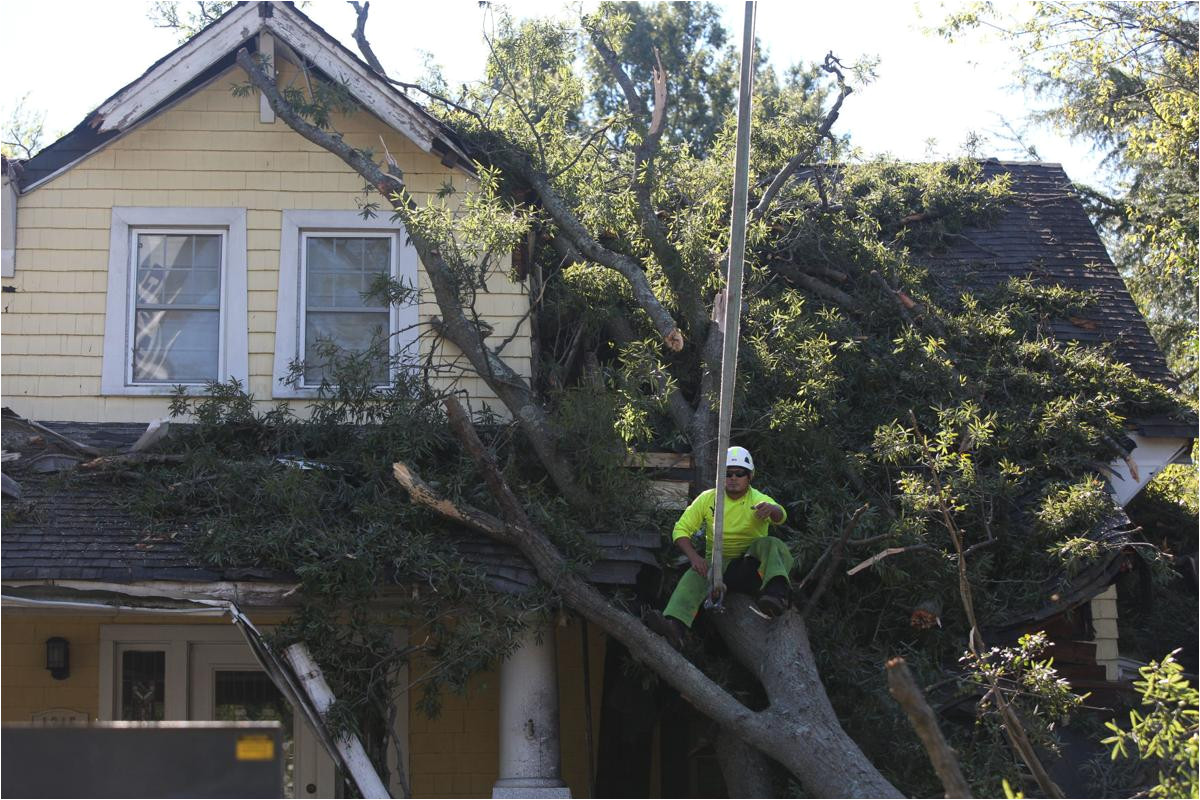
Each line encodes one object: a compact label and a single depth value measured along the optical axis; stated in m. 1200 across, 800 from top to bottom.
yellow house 19.77
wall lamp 19.61
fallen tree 16.31
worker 16.02
